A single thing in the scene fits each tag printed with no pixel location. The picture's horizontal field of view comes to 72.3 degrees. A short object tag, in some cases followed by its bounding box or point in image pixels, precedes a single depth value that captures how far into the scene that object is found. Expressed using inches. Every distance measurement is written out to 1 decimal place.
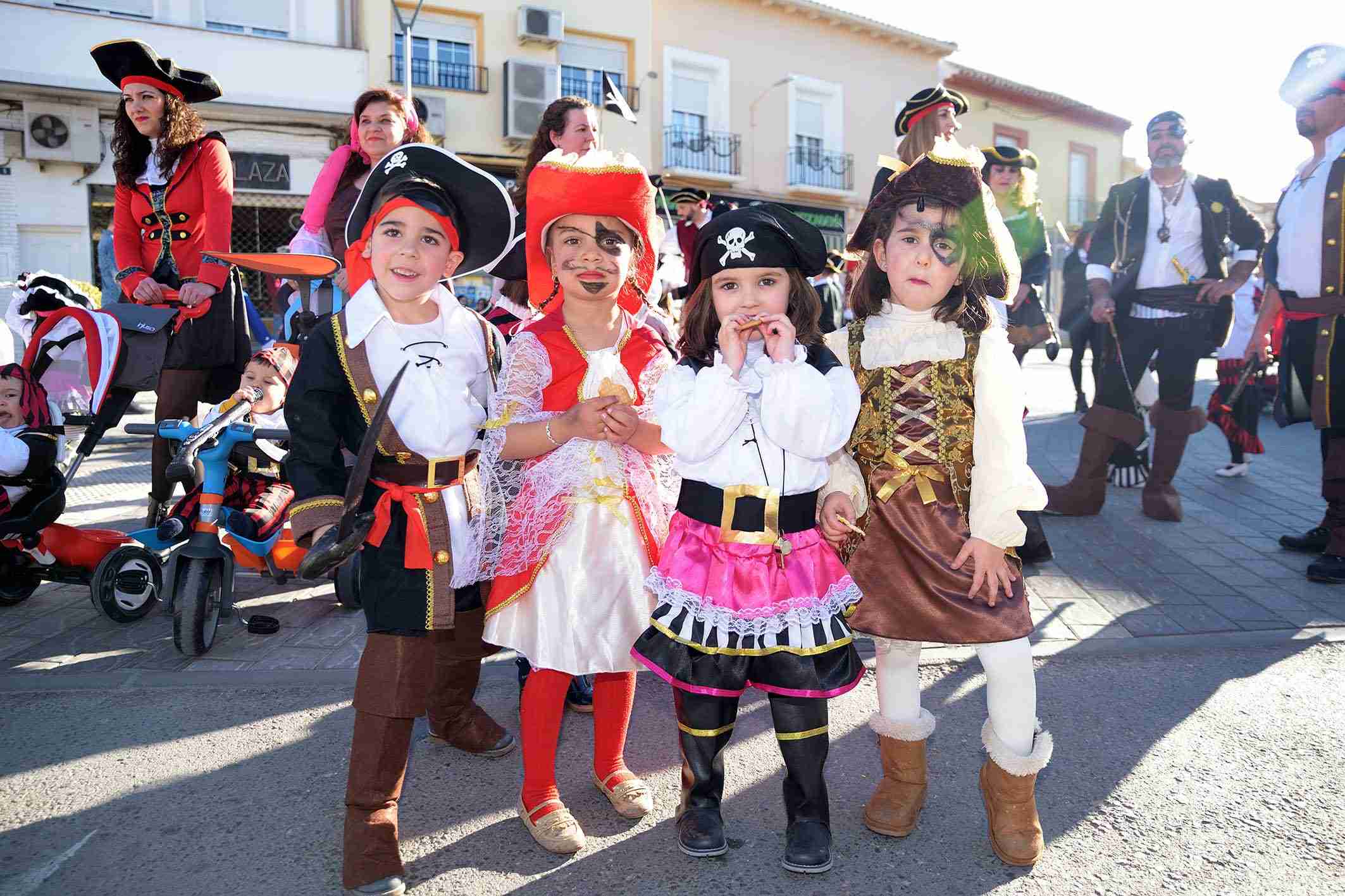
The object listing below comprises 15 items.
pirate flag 188.7
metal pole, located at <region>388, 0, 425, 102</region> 583.5
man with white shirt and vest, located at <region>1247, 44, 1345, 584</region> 189.9
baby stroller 155.6
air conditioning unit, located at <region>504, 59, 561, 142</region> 697.0
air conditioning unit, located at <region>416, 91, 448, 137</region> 679.1
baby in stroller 159.3
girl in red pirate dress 96.7
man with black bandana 219.6
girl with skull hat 90.0
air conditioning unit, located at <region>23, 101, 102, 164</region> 558.3
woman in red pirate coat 173.8
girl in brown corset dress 94.3
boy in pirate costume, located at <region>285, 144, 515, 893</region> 90.6
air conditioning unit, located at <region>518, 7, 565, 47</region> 698.8
